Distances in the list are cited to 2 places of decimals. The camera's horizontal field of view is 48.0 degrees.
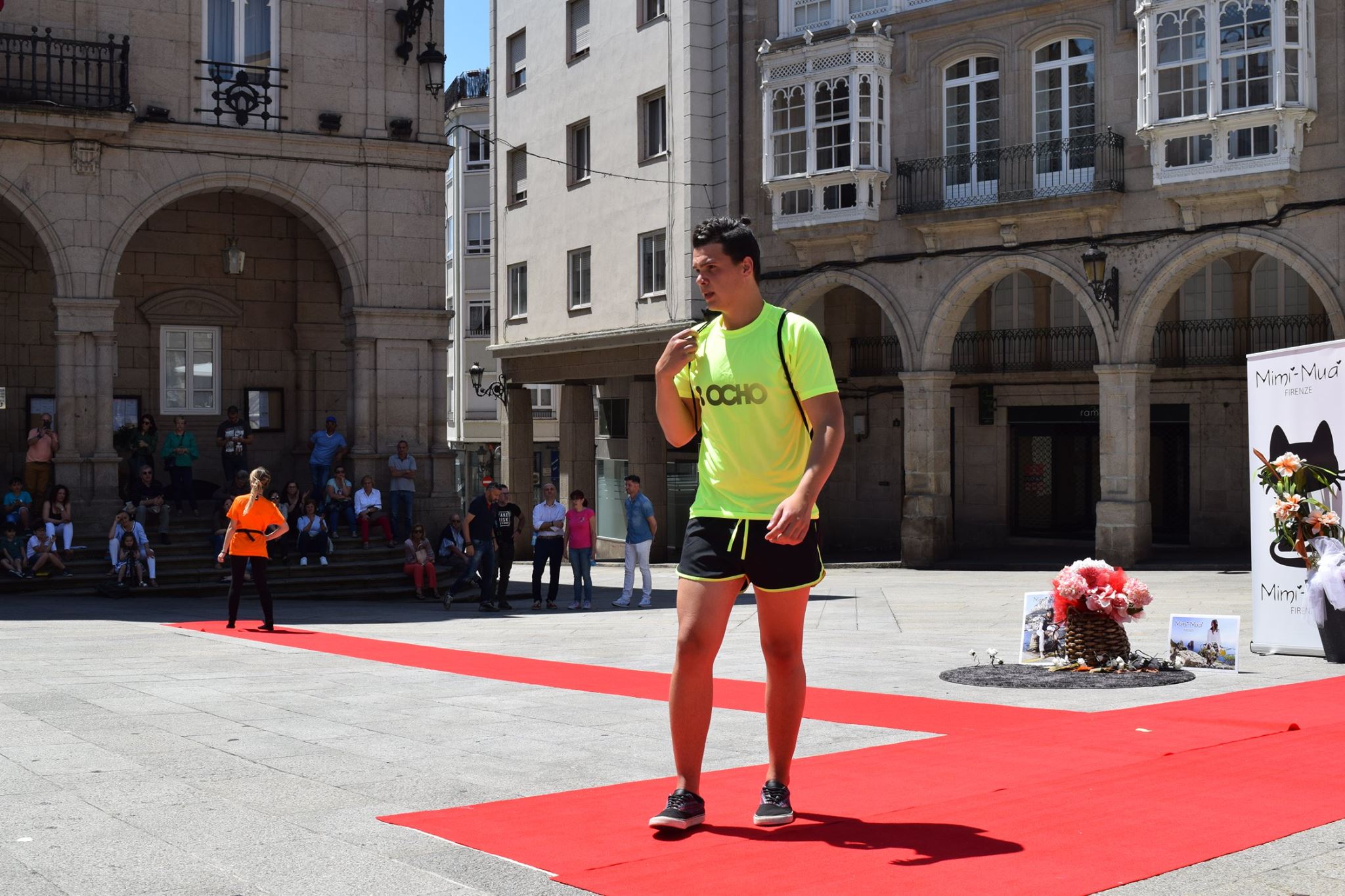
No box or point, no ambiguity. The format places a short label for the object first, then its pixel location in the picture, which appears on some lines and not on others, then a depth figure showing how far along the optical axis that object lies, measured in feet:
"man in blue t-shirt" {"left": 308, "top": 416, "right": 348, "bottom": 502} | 76.23
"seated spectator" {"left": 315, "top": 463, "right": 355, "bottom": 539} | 73.20
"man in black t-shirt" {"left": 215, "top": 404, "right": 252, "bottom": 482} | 74.84
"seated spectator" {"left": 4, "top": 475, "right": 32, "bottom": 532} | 65.67
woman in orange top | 48.93
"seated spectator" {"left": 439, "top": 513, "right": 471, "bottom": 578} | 73.36
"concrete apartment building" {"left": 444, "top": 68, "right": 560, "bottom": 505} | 176.14
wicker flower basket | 32.65
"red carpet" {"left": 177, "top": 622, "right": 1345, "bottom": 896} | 14.99
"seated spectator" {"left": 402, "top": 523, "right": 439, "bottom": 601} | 69.87
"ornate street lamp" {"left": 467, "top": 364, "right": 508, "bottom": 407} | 124.26
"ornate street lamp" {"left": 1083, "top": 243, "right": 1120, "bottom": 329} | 84.43
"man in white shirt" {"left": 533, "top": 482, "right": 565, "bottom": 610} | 65.16
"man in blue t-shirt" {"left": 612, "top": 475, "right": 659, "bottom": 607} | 64.34
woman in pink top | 65.57
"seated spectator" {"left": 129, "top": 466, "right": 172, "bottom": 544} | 70.23
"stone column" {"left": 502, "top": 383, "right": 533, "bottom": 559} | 122.11
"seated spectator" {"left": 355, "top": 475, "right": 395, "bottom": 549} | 74.38
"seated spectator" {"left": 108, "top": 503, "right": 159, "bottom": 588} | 64.39
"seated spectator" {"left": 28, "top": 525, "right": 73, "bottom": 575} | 64.34
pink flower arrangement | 32.09
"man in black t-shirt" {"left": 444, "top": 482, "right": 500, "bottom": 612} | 63.87
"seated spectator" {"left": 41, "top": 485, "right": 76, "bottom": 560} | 66.08
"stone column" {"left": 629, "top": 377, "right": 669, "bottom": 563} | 108.78
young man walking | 16.79
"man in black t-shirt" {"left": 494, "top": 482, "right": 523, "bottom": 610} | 64.85
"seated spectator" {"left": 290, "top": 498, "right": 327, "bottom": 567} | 70.38
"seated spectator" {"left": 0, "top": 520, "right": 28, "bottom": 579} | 64.08
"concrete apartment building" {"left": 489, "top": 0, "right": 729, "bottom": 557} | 103.30
